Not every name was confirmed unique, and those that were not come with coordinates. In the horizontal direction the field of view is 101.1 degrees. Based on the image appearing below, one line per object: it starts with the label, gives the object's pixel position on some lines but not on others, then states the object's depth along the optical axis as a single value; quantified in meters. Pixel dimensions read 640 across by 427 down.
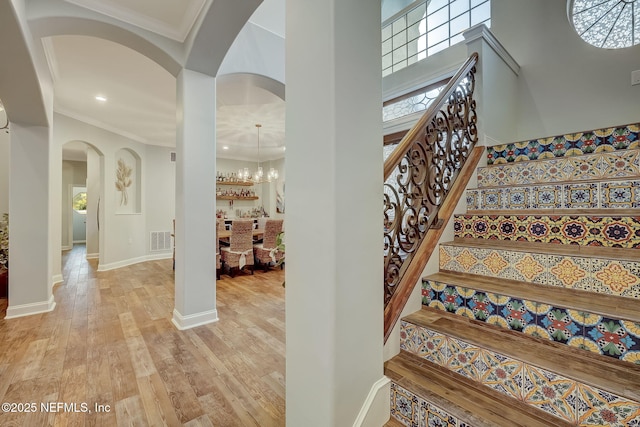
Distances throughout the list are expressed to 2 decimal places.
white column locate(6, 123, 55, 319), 2.91
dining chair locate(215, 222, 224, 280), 4.57
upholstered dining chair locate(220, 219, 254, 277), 4.58
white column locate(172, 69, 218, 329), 2.56
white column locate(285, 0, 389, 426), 0.94
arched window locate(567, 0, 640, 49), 2.77
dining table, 4.97
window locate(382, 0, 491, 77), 3.96
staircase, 0.90
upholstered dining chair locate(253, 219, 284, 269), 4.95
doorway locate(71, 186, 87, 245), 9.33
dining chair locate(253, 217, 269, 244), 6.16
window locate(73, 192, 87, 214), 9.58
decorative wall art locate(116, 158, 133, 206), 5.75
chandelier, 6.39
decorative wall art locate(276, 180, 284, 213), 8.07
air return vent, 6.36
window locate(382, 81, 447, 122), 3.59
